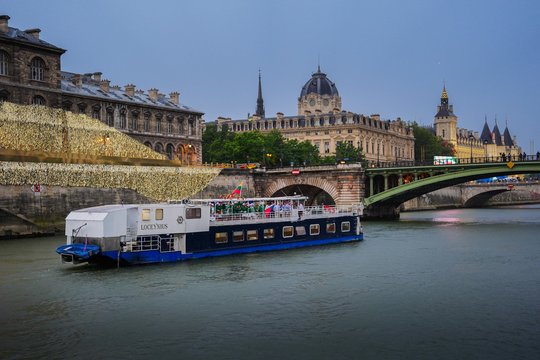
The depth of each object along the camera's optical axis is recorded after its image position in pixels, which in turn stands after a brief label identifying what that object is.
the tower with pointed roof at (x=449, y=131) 199.12
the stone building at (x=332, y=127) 126.89
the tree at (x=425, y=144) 156.38
